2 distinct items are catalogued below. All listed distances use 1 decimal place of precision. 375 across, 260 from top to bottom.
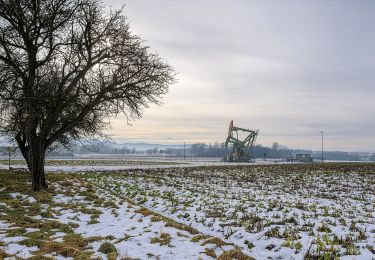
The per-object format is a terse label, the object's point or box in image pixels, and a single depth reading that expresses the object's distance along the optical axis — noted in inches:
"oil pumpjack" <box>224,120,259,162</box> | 2402.8
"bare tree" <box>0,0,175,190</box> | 615.2
